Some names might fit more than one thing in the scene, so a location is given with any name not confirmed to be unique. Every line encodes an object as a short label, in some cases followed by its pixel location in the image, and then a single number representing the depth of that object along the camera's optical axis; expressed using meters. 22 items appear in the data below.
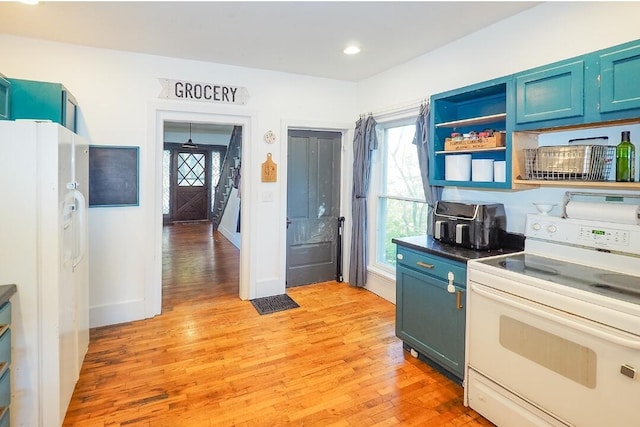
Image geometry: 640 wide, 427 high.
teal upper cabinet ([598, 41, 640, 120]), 1.79
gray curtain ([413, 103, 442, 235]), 3.24
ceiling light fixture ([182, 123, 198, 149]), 8.66
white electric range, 1.55
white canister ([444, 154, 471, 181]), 2.84
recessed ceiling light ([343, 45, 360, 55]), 3.29
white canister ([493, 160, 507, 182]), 2.57
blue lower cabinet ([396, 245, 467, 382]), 2.39
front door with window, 10.05
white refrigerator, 1.77
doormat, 3.83
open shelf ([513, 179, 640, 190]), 1.85
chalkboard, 3.34
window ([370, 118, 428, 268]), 3.85
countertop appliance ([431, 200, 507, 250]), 2.55
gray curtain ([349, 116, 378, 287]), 4.18
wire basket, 2.01
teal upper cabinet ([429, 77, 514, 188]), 2.53
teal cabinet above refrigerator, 2.54
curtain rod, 3.49
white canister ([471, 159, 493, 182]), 2.69
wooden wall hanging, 4.05
